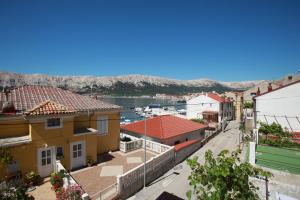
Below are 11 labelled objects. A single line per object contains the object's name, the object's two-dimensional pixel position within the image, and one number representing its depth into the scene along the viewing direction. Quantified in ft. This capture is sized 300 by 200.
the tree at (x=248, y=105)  161.31
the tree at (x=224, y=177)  19.53
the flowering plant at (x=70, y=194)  36.15
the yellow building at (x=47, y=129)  45.21
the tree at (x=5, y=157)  38.99
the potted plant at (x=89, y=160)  56.84
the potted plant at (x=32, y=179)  44.08
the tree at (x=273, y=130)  70.72
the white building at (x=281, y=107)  82.28
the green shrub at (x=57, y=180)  42.84
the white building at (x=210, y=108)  168.83
